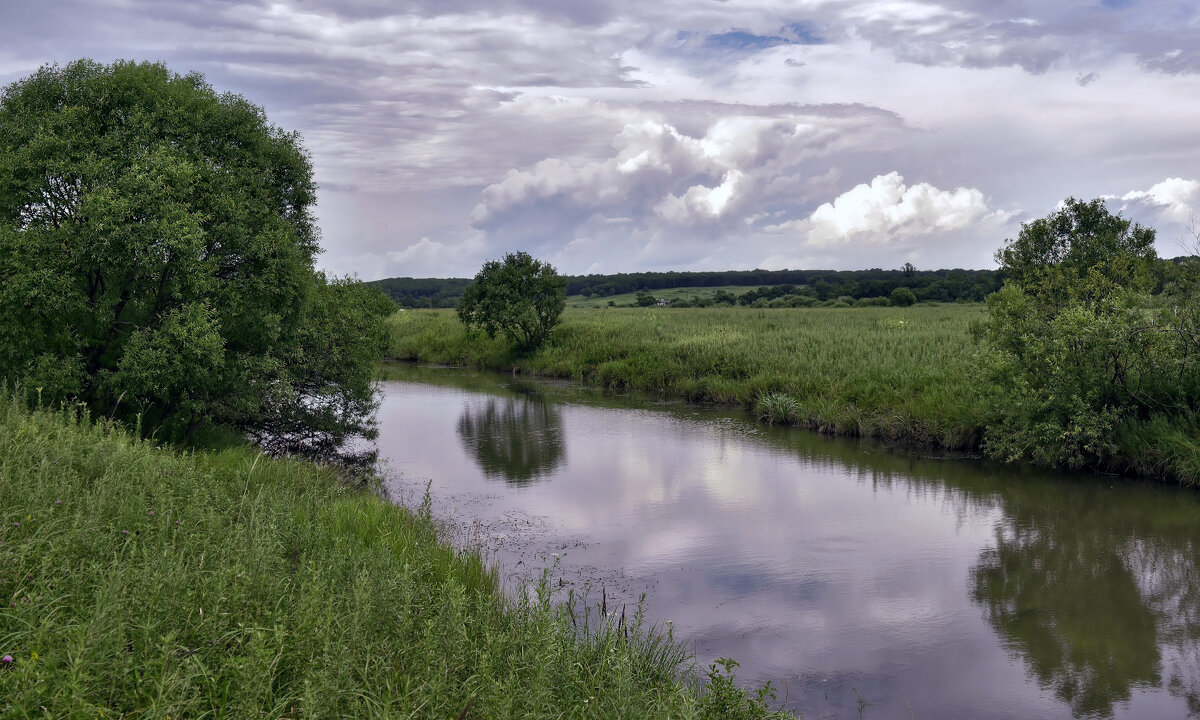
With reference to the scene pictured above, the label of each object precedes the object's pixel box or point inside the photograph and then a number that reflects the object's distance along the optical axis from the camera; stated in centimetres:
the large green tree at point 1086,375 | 1441
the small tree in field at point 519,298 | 3519
